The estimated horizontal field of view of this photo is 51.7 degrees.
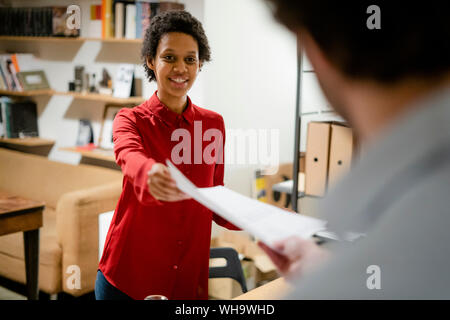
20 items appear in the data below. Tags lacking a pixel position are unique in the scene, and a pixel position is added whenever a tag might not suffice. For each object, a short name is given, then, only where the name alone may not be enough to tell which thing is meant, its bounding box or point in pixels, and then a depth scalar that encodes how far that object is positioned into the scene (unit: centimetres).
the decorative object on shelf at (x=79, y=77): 356
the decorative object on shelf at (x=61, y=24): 346
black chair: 159
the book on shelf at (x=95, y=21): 332
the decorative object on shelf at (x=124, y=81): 325
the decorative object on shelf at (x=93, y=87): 351
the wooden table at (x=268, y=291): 129
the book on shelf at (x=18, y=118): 387
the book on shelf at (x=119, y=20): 309
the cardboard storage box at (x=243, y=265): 276
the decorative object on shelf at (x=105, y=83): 341
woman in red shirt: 122
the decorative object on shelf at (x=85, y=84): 353
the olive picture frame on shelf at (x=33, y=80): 379
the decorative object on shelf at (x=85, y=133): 360
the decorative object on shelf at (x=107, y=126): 344
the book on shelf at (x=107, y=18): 314
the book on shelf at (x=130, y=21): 305
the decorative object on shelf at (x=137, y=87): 331
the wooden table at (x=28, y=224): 229
